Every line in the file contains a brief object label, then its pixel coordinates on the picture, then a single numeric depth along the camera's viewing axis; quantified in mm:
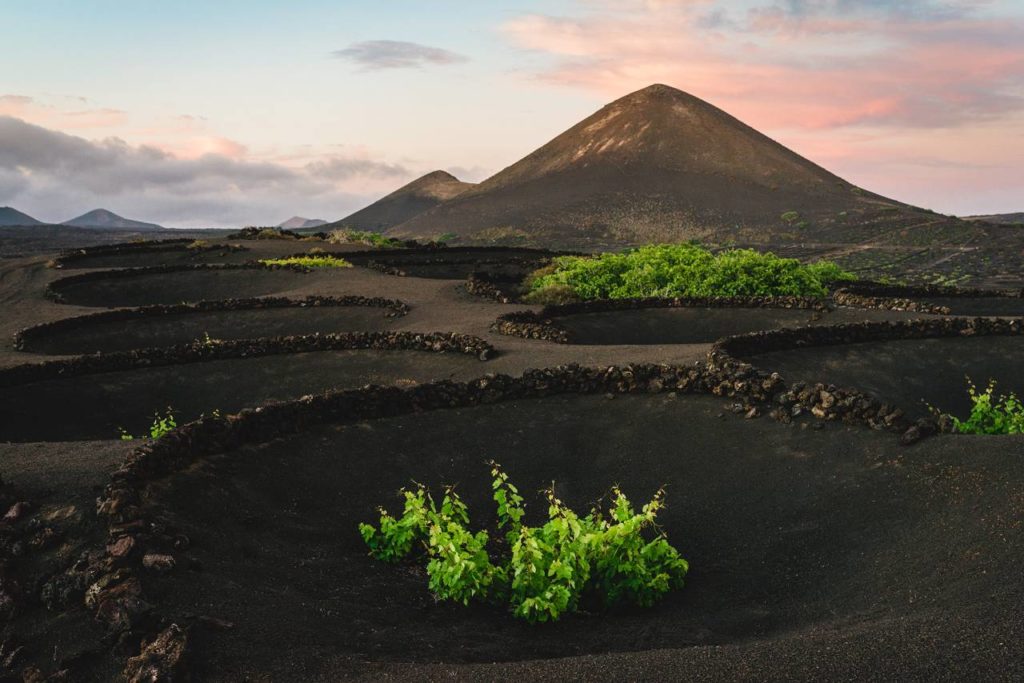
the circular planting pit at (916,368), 17281
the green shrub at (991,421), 13453
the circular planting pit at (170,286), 38219
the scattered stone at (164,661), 5848
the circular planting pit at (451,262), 42156
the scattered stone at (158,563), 7223
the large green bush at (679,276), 30875
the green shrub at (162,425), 14315
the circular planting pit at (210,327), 26266
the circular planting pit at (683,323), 24047
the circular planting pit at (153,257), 48969
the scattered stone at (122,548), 7250
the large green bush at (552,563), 7809
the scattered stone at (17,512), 8242
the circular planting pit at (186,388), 17484
